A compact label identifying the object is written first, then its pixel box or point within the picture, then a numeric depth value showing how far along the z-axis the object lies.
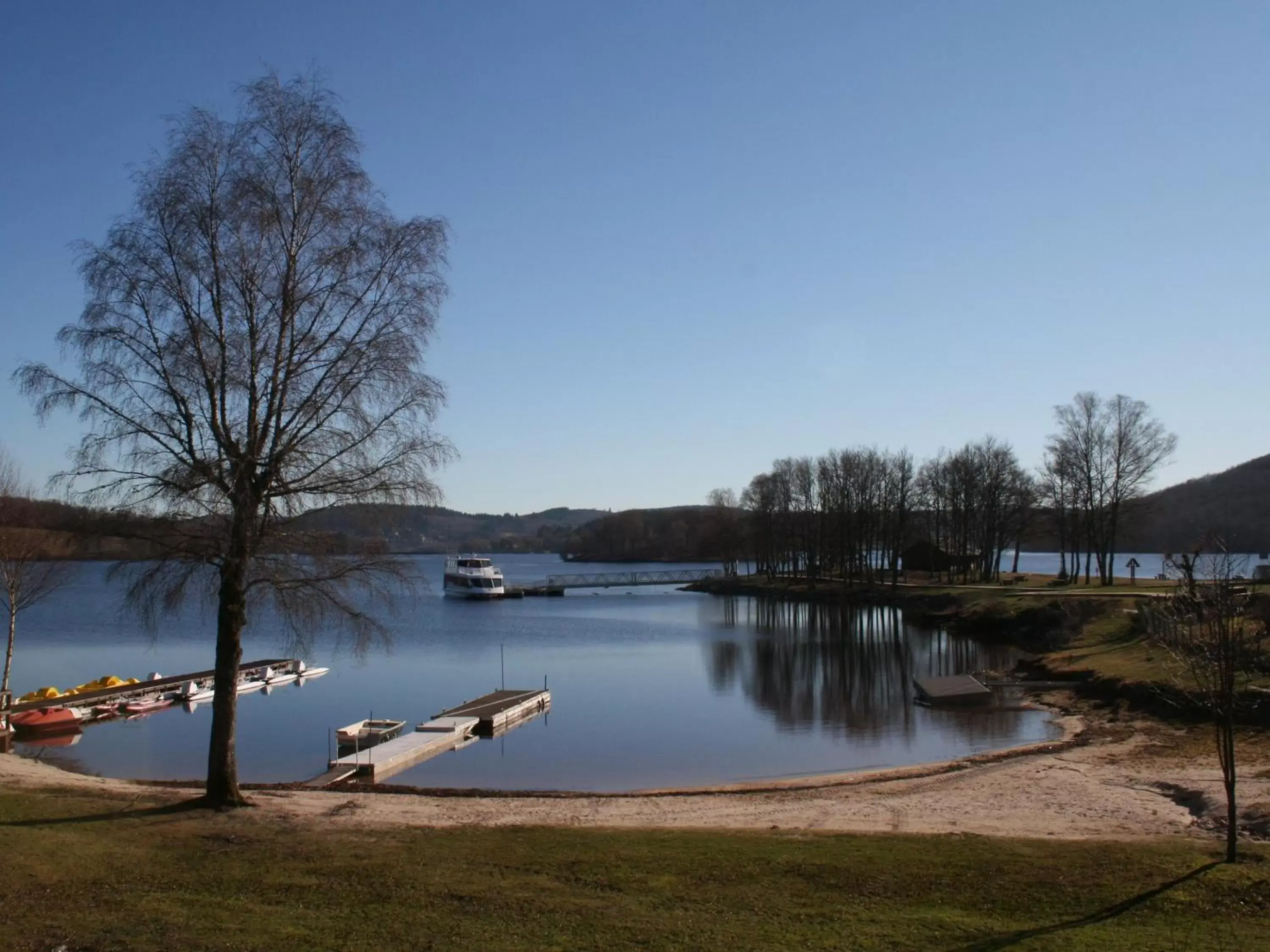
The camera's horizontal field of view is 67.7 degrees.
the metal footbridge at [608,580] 111.31
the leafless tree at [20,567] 26.88
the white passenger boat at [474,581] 100.44
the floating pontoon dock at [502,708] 31.64
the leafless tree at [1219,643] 12.60
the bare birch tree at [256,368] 14.45
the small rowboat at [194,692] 37.94
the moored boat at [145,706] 35.00
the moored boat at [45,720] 30.33
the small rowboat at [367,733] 28.03
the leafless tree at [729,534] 123.94
